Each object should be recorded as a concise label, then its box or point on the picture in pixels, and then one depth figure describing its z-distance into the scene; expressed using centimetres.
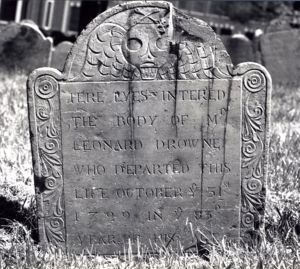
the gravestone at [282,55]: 1273
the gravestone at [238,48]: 1333
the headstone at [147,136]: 461
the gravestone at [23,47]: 1182
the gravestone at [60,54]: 1240
